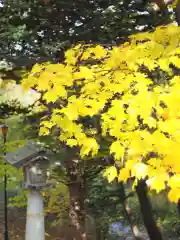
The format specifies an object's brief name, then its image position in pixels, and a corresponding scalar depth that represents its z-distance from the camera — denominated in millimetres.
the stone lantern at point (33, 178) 6851
